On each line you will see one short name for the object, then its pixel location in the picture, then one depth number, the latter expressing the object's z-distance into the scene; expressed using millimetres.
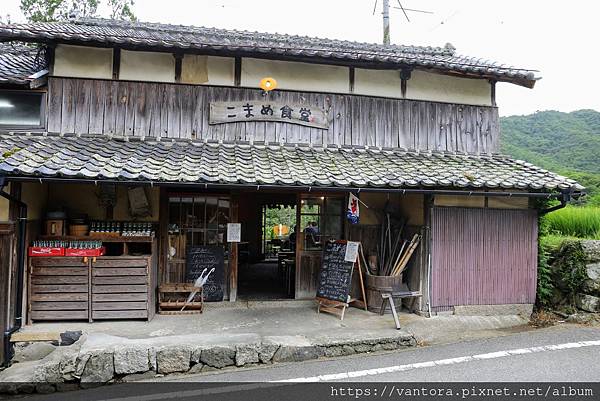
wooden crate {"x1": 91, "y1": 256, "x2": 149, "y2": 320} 7152
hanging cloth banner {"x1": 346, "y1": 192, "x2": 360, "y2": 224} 7746
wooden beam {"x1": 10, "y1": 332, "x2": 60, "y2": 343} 6289
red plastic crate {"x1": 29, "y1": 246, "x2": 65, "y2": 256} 6875
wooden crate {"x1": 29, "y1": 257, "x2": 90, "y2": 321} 6941
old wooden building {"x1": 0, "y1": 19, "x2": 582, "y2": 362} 6996
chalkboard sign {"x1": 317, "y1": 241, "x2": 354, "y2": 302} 7781
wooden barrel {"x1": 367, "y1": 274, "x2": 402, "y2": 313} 8102
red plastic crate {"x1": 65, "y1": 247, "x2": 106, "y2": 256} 7055
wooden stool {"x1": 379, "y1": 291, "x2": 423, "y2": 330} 6961
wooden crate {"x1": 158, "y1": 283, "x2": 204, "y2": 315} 7898
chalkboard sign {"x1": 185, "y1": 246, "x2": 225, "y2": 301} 8539
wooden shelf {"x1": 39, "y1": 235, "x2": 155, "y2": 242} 7172
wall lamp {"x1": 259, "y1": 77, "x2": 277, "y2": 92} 8391
